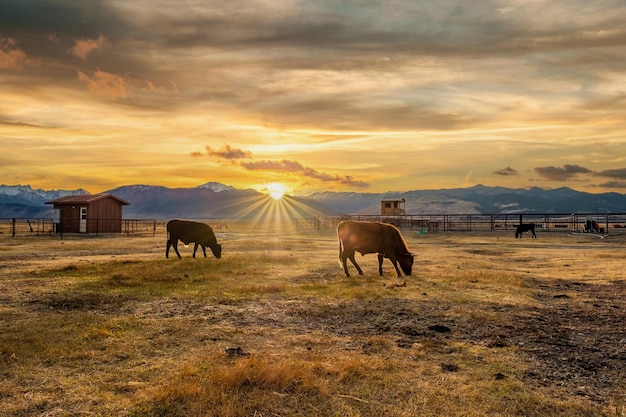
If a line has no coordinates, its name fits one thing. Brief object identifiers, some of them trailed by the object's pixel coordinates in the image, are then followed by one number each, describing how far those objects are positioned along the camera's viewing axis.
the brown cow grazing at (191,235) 27.31
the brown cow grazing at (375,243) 18.61
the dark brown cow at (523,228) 49.66
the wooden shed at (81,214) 54.00
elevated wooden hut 84.56
